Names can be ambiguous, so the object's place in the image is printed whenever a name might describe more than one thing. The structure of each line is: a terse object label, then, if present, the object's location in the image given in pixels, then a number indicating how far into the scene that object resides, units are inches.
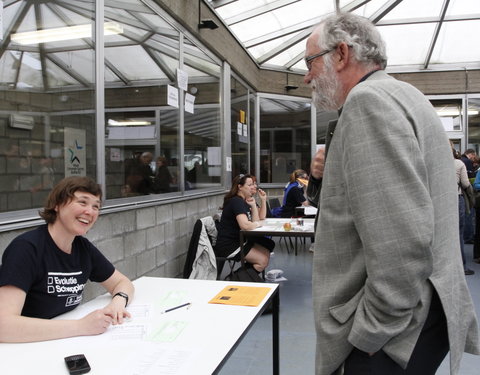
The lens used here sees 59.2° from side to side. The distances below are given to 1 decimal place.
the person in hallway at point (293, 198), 244.4
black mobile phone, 46.3
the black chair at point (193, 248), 151.7
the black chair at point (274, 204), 278.1
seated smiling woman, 55.7
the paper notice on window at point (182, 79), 171.3
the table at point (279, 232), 157.0
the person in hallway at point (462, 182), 188.1
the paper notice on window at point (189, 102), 181.4
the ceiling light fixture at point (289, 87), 341.0
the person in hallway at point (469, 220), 263.9
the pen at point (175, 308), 68.0
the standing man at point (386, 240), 36.6
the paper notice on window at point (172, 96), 163.6
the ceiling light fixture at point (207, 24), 190.1
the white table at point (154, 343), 47.8
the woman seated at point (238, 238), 162.9
